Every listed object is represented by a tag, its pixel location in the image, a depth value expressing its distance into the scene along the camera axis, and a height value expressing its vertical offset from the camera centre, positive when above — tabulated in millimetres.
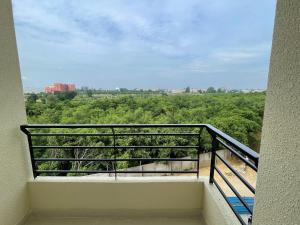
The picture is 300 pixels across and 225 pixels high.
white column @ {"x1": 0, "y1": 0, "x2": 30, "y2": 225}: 1480 -345
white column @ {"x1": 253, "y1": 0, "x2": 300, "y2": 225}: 518 -126
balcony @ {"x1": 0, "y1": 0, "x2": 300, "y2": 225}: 1470 -920
